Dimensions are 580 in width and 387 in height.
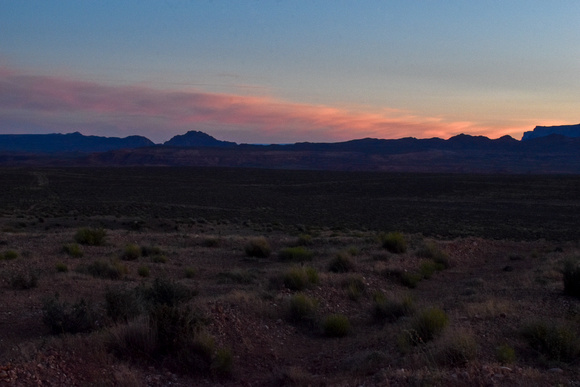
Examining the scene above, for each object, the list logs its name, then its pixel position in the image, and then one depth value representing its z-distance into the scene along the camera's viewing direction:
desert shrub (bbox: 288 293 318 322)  11.04
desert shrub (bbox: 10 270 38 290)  12.67
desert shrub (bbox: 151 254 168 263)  17.97
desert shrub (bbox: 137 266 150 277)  15.45
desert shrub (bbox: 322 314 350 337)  10.31
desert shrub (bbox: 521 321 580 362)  7.80
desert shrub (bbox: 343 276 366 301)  13.18
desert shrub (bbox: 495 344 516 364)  7.49
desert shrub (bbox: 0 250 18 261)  16.20
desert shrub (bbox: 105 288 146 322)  9.34
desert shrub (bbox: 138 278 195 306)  9.99
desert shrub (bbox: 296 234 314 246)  23.58
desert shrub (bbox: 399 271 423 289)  15.48
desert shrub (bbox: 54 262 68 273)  14.95
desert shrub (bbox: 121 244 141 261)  18.28
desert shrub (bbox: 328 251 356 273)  16.22
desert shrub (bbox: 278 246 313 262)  19.59
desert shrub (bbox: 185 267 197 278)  15.70
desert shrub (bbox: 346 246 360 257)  19.33
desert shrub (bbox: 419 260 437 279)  16.89
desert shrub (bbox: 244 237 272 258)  20.34
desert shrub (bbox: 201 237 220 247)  23.03
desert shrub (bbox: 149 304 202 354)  8.39
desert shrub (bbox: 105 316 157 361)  8.14
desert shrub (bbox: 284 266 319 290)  13.21
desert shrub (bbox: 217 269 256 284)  14.78
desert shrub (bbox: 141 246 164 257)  19.25
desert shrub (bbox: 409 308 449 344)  8.56
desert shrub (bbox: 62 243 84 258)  17.94
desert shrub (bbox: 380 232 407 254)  20.42
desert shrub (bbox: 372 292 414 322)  10.87
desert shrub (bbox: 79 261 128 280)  14.86
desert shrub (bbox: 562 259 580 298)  12.34
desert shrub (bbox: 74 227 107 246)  20.66
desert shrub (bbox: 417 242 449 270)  18.90
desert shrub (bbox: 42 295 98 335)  8.93
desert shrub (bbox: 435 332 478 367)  7.38
